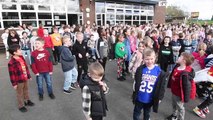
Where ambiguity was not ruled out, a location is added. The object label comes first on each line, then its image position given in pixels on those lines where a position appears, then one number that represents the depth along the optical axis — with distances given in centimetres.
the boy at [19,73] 387
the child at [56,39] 842
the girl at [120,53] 597
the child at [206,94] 384
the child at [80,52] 533
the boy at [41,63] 434
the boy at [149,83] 288
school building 1305
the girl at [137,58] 461
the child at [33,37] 737
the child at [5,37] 1030
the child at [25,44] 787
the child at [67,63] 485
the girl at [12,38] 831
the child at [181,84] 322
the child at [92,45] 667
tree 6604
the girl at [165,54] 576
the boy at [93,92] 239
